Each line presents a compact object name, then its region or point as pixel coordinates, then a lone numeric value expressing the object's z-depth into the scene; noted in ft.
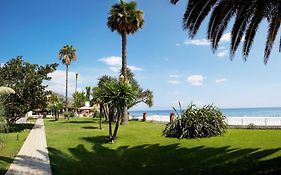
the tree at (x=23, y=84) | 65.33
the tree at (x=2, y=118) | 31.41
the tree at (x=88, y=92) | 177.35
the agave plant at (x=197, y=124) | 41.10
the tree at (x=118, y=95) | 42.80
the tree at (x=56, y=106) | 111.05
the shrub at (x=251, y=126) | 49.11
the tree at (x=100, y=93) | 44.17
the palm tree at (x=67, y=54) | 141.06
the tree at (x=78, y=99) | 148.48
